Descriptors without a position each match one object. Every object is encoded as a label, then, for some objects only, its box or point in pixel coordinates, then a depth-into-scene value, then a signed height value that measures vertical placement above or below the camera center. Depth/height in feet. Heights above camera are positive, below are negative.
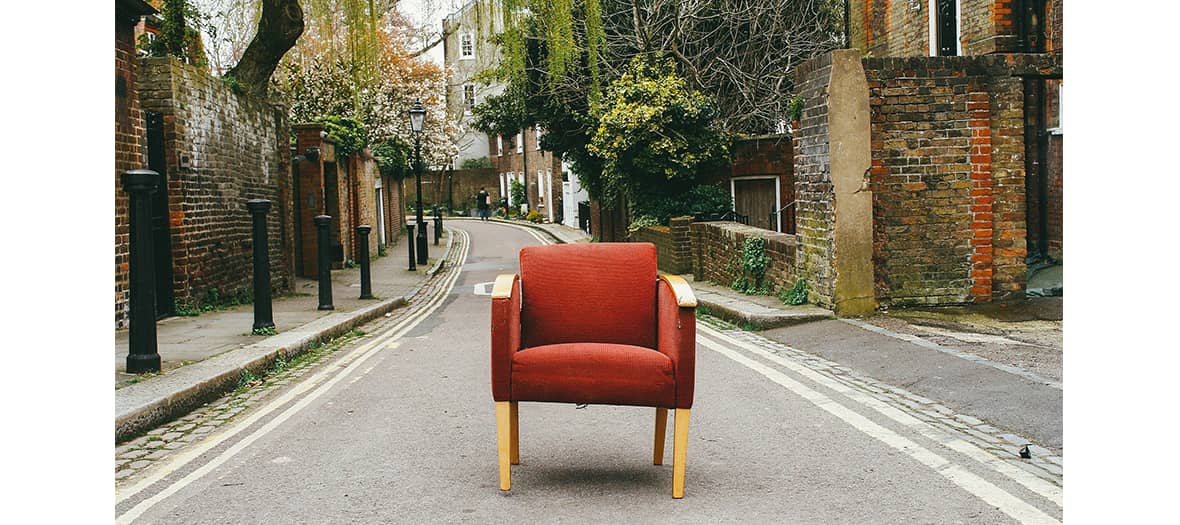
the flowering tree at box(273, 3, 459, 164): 36.73 +15.55
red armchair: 15.17 -1.64
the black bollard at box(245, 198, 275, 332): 34.83 -0.93
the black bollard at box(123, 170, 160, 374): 25.04 -0.85
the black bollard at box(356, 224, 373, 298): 53.78 -0.97
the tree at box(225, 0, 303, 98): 45.73 +9.19
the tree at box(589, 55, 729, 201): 71.15 +7.26
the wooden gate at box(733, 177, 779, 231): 71.95 +2.33
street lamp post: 85.30 +8.27
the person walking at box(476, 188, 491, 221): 199.82 +6.96
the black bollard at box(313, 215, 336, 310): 45.96 -0.85
